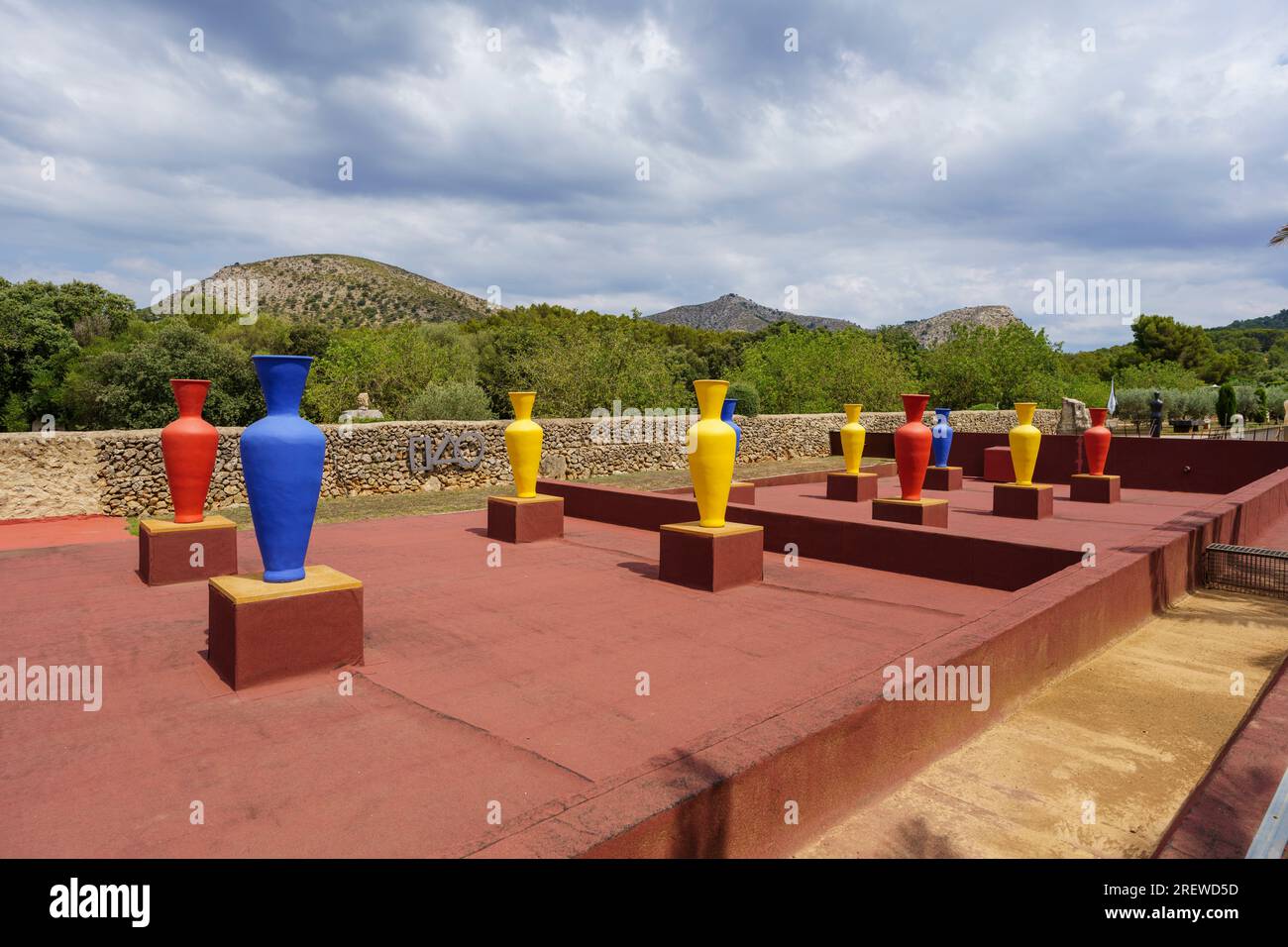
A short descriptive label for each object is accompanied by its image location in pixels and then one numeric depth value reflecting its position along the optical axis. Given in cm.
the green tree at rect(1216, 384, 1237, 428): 3341
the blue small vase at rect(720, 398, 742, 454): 1132
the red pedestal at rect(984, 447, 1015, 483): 1664
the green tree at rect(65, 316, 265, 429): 2719
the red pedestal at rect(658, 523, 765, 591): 625
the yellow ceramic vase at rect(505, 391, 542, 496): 862
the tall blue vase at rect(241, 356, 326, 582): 416
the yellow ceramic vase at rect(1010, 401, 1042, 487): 1144
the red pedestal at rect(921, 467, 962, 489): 1485
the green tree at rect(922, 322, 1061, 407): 3209
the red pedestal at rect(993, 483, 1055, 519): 1111
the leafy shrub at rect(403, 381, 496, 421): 1844
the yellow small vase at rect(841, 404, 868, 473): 1316
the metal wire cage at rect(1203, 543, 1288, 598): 679
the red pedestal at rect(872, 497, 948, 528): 945
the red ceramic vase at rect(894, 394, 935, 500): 977
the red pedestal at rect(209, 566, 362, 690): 395
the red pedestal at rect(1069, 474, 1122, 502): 1266
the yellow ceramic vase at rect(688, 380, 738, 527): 634
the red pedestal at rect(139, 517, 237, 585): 620
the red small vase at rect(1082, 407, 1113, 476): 1254
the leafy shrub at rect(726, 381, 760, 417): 2472
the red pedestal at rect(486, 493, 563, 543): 841
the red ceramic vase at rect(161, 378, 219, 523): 638
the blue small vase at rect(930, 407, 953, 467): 1545
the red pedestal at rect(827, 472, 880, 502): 1316
